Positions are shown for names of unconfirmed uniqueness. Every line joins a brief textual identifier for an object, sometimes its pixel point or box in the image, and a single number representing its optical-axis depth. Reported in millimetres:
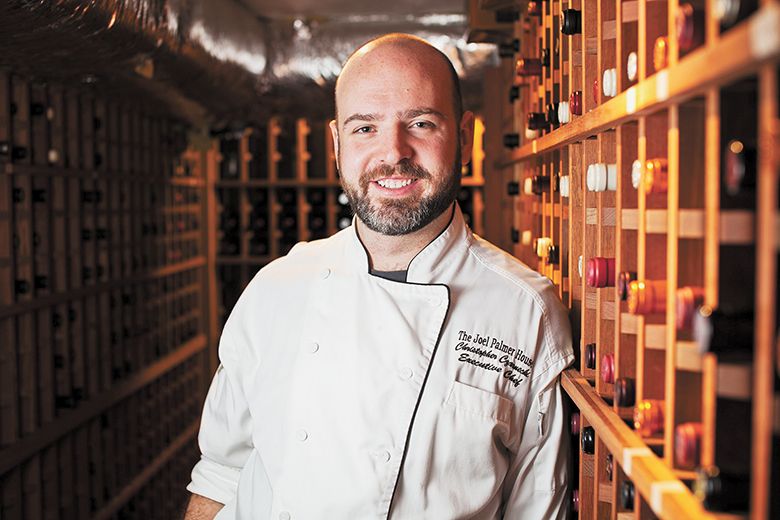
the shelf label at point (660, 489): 856
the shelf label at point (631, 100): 1016
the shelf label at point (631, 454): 998
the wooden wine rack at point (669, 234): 652
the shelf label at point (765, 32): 570
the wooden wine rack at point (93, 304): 2795
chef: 1403
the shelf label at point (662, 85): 865
